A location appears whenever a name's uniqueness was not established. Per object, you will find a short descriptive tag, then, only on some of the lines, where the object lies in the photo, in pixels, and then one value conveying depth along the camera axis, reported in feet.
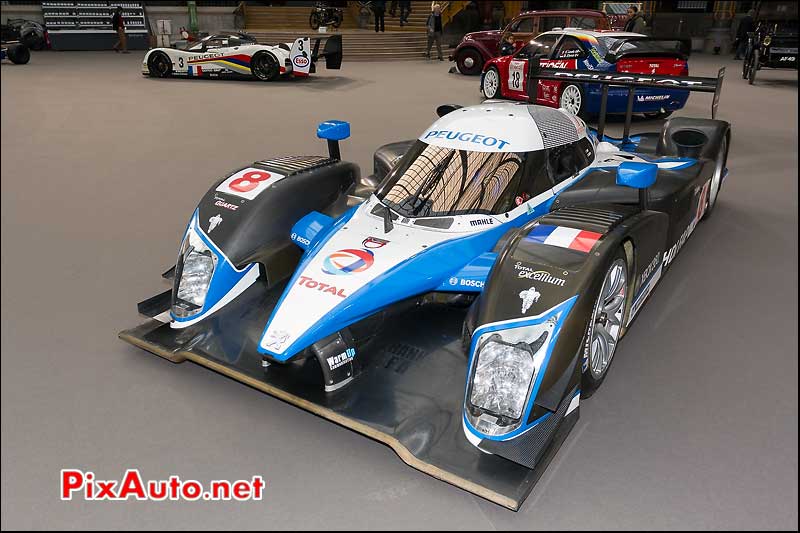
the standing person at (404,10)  65.02
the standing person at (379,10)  62.23
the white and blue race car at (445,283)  7.40
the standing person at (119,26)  60.18
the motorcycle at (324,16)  72.02
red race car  26.89
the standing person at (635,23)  43.09
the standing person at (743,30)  54.37
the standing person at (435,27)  53.57
